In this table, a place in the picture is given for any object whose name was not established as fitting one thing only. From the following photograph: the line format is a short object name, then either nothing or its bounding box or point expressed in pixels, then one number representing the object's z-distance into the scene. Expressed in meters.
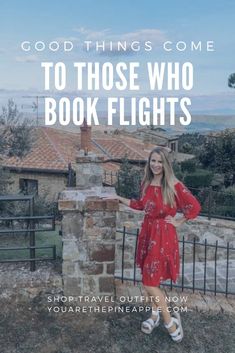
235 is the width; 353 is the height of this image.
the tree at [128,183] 10.94
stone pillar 3.55
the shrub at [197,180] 14.12
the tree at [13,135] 8.44
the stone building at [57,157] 16.36
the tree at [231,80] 17.83
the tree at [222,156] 16.22
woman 3.20
